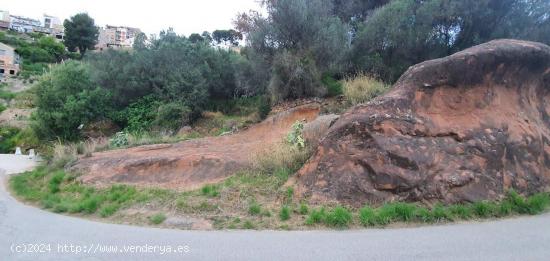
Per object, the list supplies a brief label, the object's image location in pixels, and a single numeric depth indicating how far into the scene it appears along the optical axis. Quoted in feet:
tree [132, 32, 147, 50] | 93.68
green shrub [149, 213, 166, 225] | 26.02
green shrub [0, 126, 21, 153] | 109.19
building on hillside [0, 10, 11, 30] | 349.82
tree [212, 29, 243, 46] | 262.67
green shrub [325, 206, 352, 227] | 23.13
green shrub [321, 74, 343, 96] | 56.18
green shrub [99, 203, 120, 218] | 29.01
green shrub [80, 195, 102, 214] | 30.59
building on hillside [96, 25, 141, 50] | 384.19
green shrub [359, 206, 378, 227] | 23.16
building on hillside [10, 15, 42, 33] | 360.81
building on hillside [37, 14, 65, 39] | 368.64
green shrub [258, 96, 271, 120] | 59.82
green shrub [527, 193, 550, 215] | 25.43
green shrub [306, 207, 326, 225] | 23.54
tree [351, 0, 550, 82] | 54.34
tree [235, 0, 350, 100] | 55.67
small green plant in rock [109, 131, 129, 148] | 55.82
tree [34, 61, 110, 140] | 79.00
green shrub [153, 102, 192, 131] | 71.51
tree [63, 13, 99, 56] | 239.30
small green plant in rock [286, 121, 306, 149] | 34.19
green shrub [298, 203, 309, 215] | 25.03
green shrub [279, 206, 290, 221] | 24.54
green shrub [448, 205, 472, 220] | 24.03
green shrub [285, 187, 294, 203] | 27.23
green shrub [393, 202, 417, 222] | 23.67
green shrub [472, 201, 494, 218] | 24.40
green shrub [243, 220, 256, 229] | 23.79
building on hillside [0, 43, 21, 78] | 226.99
